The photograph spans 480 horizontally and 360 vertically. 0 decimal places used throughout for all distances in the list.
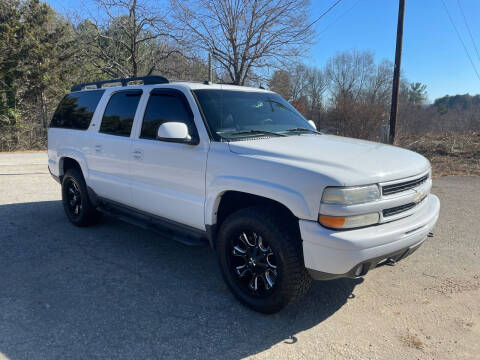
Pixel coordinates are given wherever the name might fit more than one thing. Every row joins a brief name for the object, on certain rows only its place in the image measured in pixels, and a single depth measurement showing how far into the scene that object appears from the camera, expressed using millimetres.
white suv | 2686
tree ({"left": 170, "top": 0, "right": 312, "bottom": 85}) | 14234
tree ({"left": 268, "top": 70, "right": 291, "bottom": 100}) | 15859
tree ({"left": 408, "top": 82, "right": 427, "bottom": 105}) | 69375
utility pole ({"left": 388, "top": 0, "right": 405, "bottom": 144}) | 12131
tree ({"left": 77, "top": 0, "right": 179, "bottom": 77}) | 13508
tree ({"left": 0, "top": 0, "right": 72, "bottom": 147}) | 17234
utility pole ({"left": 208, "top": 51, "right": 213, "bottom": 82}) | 14752
